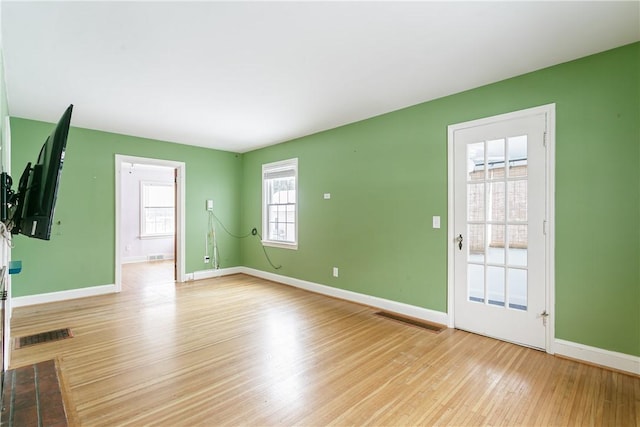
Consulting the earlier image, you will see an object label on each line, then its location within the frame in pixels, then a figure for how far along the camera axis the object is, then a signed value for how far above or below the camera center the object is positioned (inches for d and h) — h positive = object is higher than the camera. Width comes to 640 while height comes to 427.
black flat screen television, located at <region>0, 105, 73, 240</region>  66.2 +4.9
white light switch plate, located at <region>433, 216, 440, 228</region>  136.3 -3.2
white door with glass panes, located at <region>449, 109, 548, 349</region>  111.0 -5.0
